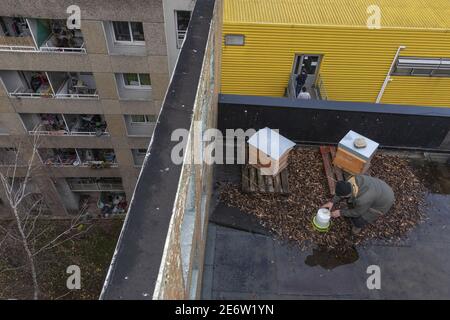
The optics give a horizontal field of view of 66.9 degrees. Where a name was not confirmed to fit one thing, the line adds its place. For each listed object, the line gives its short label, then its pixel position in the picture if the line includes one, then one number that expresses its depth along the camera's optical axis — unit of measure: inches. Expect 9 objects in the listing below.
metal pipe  518.7
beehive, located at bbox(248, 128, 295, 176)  288.8
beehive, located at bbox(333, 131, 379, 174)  291.1
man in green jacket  248.7
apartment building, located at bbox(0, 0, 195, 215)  510.6
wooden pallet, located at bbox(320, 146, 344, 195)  303.9
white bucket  265.4
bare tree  666.6
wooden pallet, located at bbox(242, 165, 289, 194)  296.4
